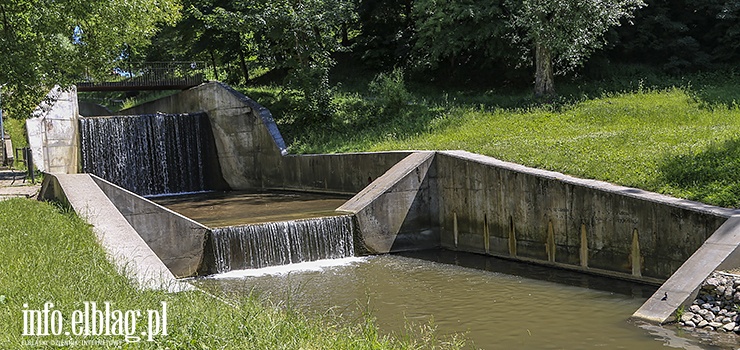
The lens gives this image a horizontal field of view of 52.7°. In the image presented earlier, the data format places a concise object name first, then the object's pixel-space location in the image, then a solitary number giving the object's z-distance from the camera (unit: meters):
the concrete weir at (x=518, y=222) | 10.32
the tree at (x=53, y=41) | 18.33
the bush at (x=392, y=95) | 23.58
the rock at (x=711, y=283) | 8.95
